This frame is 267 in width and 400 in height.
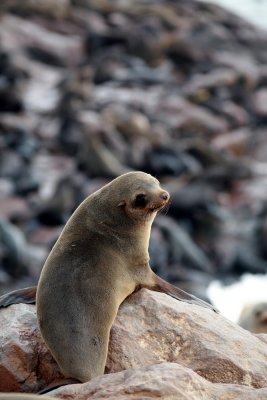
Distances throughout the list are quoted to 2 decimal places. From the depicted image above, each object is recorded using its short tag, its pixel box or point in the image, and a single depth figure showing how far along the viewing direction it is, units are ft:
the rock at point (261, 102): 212.21
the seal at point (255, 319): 64.80
